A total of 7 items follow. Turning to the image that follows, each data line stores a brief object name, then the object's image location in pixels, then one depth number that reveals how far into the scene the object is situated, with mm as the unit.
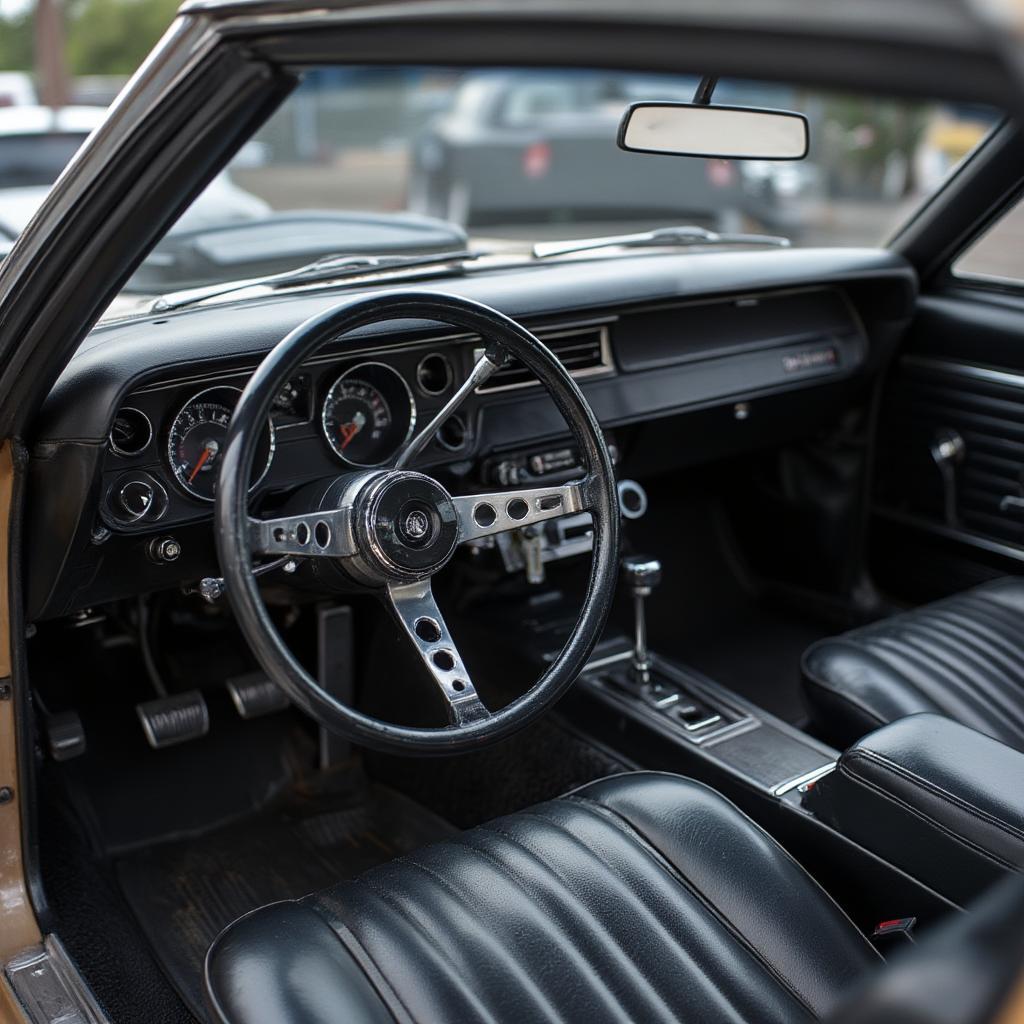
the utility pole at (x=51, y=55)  10539
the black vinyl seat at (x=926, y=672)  2279
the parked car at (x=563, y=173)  8727
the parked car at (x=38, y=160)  3465
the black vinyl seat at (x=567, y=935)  1494
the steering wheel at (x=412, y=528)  1513
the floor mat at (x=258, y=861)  2488
